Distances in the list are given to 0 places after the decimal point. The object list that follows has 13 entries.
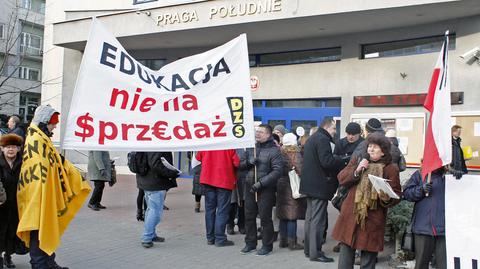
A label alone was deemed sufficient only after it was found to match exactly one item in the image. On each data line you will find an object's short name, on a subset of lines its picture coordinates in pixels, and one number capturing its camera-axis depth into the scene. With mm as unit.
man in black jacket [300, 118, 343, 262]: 6449
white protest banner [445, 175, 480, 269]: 4438
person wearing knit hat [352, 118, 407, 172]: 6766
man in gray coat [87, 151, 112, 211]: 10203
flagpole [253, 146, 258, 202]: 6859
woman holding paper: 4730
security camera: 11812
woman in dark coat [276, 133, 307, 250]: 7109
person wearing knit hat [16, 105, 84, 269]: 4930
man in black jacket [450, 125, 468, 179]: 4484
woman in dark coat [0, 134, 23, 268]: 5180
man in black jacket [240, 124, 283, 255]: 6770
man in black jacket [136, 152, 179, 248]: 6949
